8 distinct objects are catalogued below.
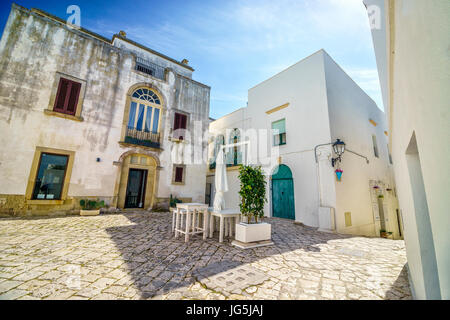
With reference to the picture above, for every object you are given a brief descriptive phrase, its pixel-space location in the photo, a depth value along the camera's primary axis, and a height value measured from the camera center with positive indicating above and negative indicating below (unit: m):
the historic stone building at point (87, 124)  7.41 +3.35
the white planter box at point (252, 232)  4.45 -1.06
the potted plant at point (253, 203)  4.59 -0.31
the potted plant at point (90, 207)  8.03 -0.97
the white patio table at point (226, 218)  4.78 -0.83
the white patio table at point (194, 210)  4.88 -0.59
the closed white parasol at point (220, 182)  5.22 +0.27
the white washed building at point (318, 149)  7.68 +2.43
